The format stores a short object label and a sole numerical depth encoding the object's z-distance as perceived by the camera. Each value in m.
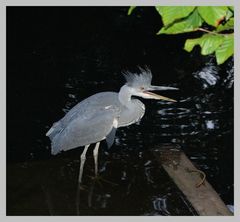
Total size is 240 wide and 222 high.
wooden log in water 4.16
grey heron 4.47
